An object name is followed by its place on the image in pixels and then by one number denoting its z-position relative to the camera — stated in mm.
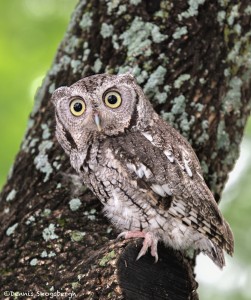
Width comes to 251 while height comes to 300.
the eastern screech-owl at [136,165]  5793
